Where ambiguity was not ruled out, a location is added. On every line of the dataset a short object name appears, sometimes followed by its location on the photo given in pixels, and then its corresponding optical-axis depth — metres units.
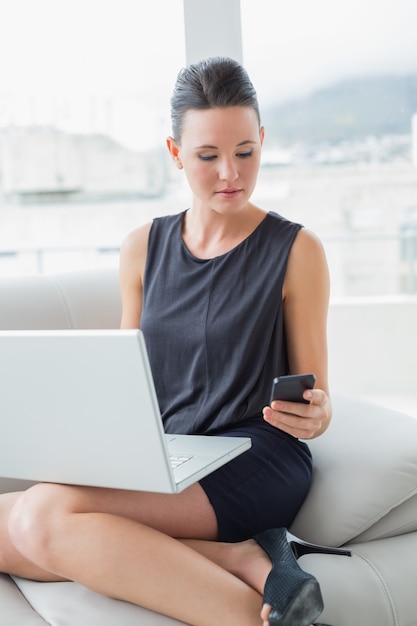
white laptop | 1.33
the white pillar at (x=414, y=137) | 3.48
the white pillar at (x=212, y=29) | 2.86
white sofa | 1.55
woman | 1.51
